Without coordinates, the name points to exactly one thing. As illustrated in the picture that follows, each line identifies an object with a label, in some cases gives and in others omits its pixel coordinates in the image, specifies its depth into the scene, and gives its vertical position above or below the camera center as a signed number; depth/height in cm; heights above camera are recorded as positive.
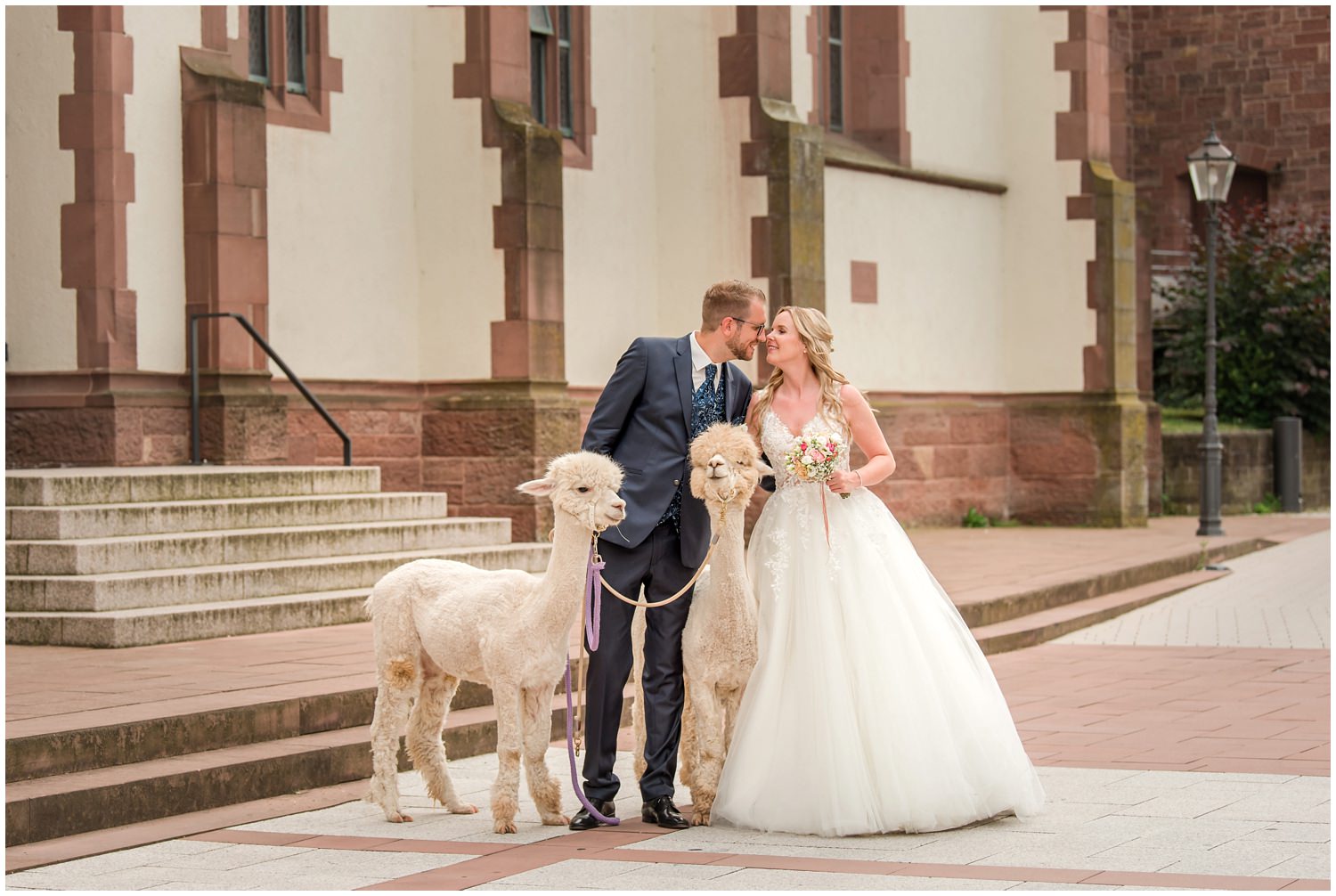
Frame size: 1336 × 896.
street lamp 2111 +269
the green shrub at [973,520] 2255 -93
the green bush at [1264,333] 2822 +152
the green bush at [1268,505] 2683 -96
